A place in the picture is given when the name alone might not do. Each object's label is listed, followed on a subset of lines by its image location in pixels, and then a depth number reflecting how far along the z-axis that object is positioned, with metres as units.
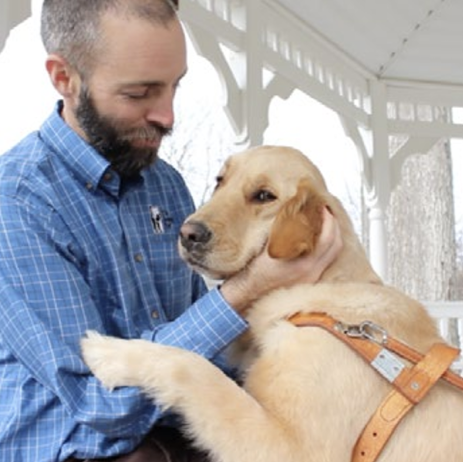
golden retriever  1.66
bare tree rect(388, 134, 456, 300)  10.77
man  1.65
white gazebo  4.83
